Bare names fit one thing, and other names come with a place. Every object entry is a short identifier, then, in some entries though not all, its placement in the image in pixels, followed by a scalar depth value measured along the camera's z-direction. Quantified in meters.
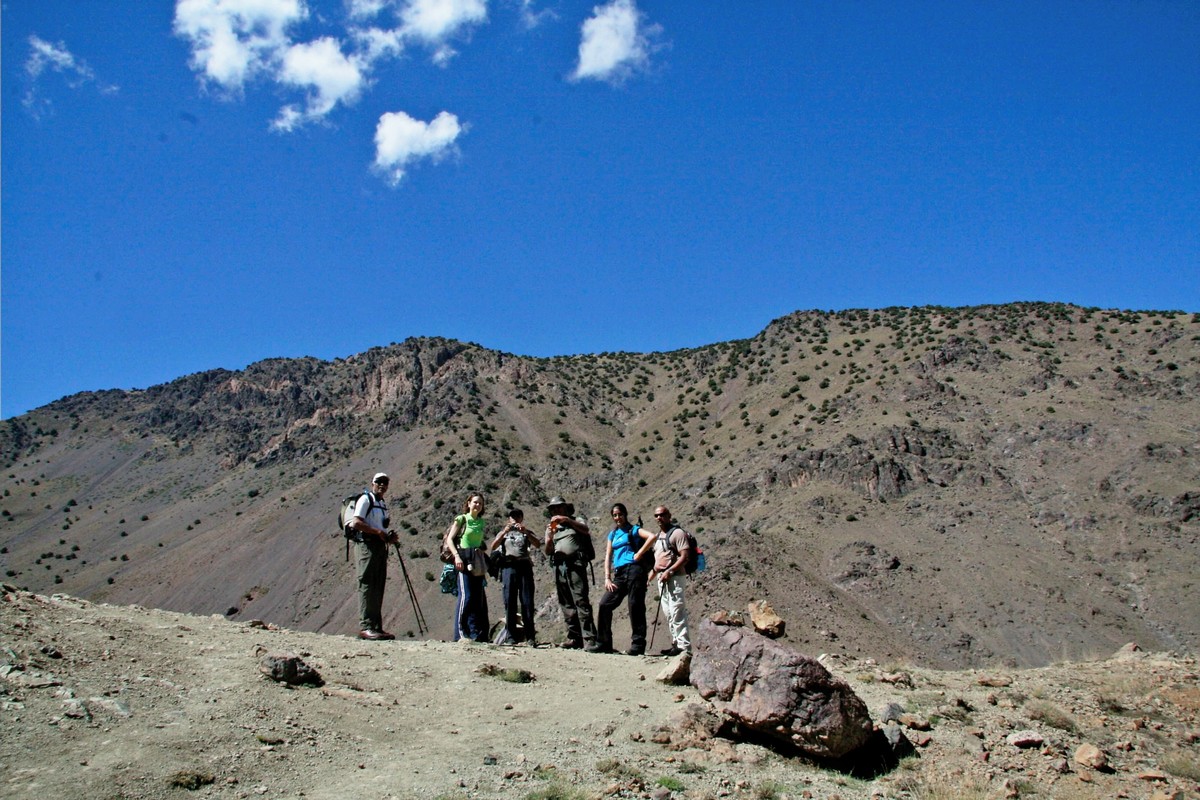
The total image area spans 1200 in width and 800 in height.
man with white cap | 9.62
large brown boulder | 6.74
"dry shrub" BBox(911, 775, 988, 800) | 6.33
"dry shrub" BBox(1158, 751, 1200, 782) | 7.20
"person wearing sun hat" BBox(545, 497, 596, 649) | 10.88
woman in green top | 10.67
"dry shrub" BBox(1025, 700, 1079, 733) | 7.98
